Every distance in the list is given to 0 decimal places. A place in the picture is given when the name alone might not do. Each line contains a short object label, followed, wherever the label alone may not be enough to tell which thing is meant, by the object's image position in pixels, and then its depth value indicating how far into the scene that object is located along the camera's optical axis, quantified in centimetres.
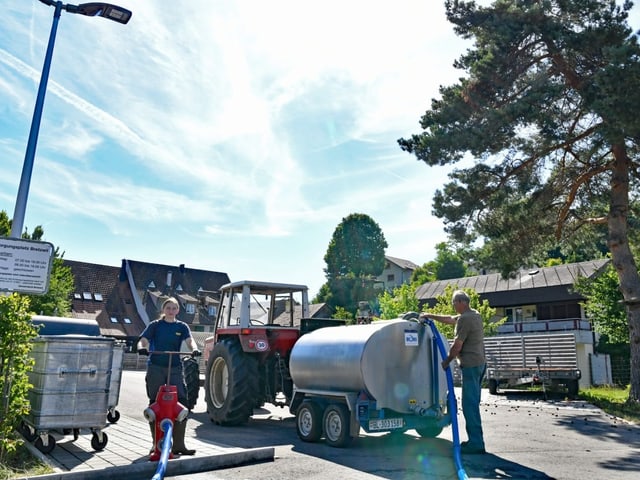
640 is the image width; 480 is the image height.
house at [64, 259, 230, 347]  5125
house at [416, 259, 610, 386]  3705
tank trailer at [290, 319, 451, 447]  801
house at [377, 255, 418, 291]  8088
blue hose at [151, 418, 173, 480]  561
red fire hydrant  673
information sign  706
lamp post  899
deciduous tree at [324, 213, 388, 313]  5884
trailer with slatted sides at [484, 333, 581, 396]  1917
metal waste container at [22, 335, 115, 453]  684
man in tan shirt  782
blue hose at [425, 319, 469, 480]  633
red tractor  1038
